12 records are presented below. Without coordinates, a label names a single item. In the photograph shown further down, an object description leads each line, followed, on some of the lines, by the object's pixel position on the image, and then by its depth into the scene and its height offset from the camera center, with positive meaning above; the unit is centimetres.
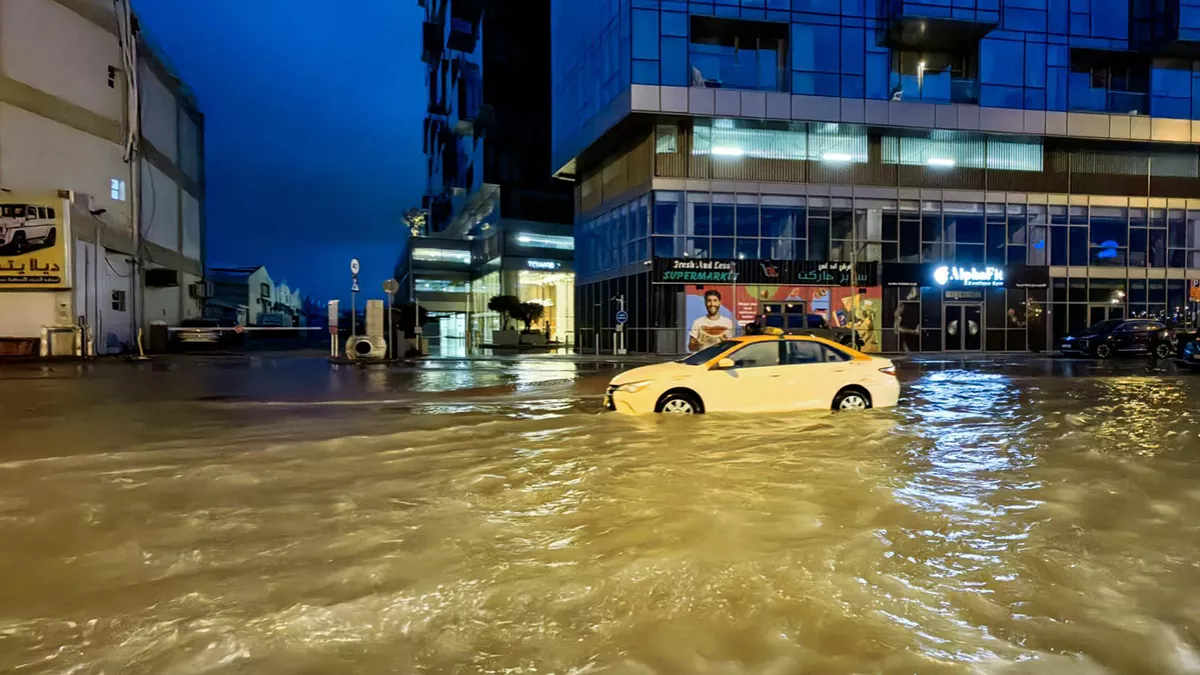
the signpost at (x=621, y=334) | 3209 -2
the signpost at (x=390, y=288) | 2533 +174
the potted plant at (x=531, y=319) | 4488 +103
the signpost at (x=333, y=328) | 2648 +26
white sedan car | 1133 -81
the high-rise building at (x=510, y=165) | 5791 +1496
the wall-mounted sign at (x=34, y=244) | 2555 +346
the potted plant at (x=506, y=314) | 4375 +136
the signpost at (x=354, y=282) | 2452 +196
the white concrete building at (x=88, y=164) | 2616 +737
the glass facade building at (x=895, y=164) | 3159 +837
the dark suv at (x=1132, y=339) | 2789 -30
